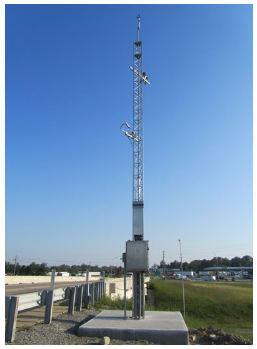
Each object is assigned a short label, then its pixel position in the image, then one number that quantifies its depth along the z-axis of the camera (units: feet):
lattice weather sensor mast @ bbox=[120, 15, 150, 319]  36.55
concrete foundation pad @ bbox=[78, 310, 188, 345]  28.45
